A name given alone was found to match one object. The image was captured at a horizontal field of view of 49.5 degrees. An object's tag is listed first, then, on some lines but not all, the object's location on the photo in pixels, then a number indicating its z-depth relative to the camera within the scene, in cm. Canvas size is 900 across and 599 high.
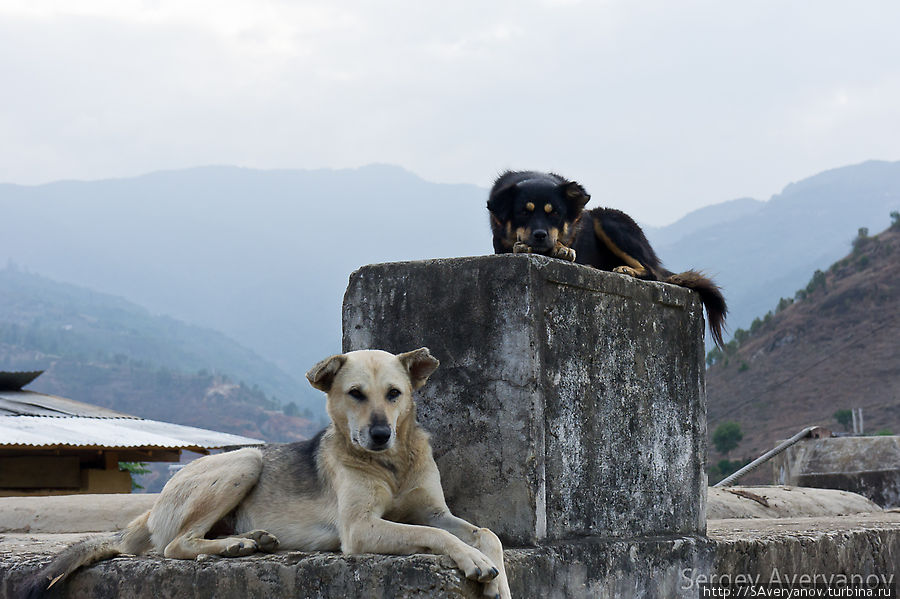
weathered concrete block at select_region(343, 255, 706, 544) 432
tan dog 396
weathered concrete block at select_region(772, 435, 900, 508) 1211
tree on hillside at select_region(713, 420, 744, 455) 4403
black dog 536
